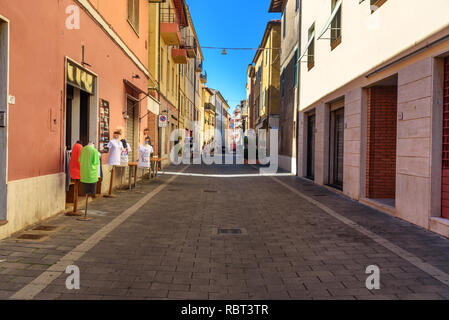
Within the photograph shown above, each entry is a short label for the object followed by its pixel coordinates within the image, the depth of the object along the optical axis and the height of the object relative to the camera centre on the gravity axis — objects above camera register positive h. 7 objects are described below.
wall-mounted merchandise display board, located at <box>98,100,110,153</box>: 10.28 +0.68
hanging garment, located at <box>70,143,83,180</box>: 7.32 -0.26
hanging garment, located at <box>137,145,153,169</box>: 13.18 -0.16
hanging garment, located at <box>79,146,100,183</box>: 6.91 -0.24
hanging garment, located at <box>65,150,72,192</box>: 7.73 -0.40
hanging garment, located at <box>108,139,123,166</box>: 10.36 -0.03
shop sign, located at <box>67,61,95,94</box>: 8.02 +1.64
